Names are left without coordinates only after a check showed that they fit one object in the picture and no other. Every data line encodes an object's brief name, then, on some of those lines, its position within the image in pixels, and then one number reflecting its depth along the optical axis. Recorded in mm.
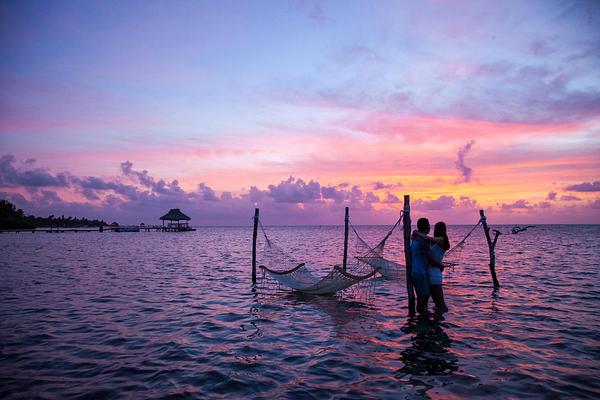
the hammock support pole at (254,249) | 18406
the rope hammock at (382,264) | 17891
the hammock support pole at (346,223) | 21438
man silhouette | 9852
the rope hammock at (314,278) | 12805
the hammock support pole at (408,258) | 11039
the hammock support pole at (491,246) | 16284
